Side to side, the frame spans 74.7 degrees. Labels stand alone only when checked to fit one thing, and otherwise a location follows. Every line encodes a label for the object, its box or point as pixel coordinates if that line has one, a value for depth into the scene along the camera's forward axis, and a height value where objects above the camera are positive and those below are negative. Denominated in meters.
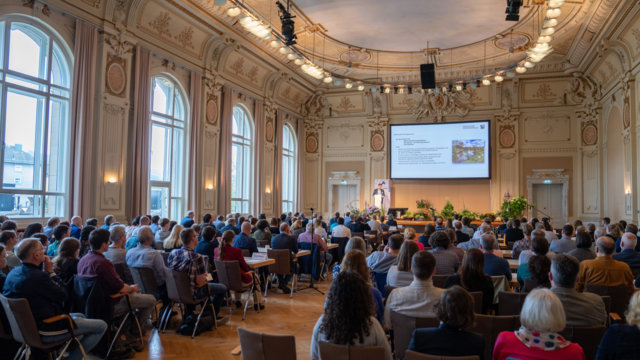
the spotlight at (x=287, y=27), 9.58 +3.91
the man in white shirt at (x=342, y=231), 8.94 -0.71
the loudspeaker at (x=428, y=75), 12.82 +3.80
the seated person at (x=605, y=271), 3.96 -0.66
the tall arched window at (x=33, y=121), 7.26 +1.36
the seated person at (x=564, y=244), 5.90 -0.62
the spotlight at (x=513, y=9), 8.35 +3.87
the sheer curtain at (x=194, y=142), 11.20 +1.46
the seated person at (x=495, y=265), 4.41 -0.69
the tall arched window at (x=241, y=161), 13.79 +1.20
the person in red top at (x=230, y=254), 5.36 -0.74
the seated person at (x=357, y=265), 3.12 -0.50
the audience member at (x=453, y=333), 2.21 -0.72
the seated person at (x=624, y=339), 1.97 -0.66
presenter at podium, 17.14 +0.05
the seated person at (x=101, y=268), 3.82 -0.67
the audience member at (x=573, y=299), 2.88 -0.68
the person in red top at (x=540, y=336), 2.13 -0.71
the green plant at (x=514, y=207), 14.30 -0.25
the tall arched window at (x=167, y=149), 10.52 +1.21
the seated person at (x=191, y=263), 4.71 -0.76
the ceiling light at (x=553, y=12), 8.05 +3.64
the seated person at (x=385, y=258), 4.85 -0.69
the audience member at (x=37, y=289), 3.20 -0.73
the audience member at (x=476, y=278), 3.59 -0.68
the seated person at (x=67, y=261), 3.94 -0.62
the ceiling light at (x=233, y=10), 8.10 +3.61
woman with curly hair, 2.30 -0.65
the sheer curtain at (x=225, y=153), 12.37 +1.29
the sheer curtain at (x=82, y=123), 8.08 +1.41
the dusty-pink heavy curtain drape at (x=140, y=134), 9.29 +1.39
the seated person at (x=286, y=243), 6.89 -0.76
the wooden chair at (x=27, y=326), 3.06 -1.00
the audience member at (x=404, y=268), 3.99 -0.67
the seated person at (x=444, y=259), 4.80 -0.69
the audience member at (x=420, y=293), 3.06 -0.70
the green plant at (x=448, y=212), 14.23 -0.44
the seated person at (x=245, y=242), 6.60 -0.72
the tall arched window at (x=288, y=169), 17.33 +1.17
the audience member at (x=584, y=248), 4.73 -0.54
